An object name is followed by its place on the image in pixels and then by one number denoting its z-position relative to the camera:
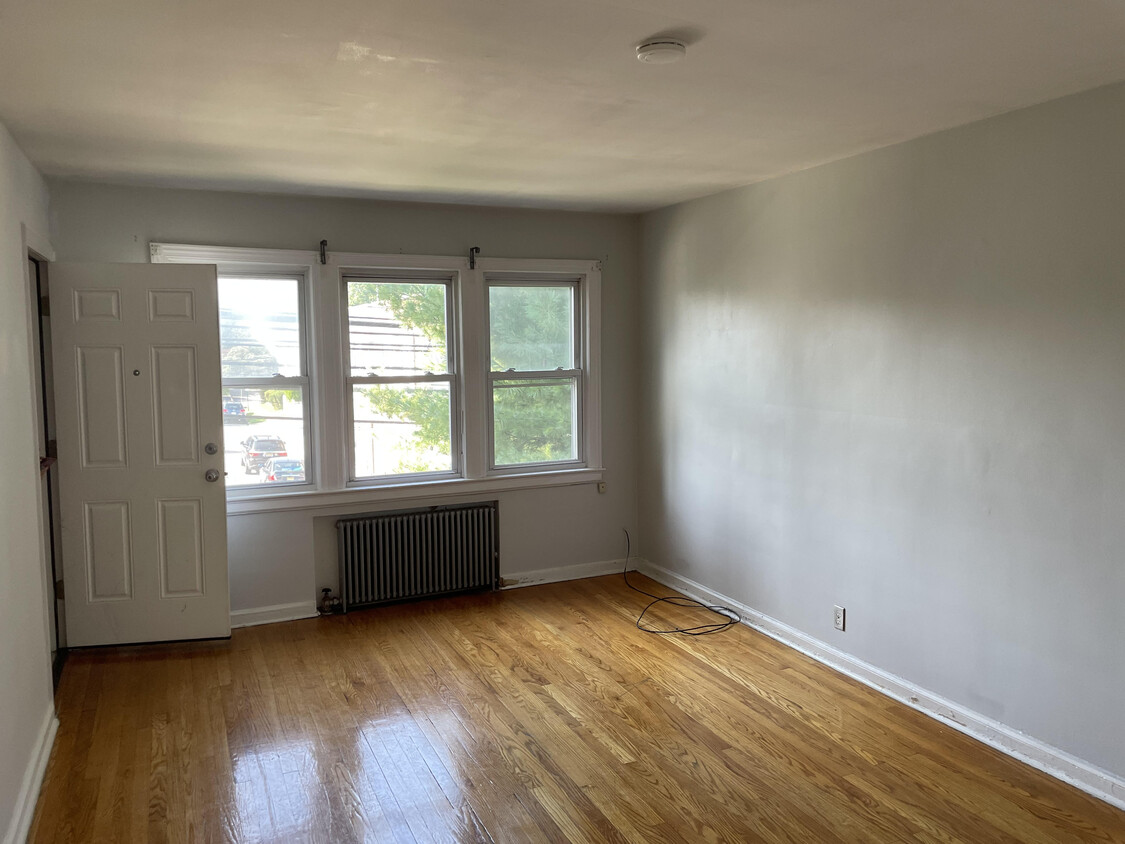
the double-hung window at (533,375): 5.21
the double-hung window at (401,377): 4.84
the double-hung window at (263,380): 4.53
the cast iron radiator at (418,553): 4.79
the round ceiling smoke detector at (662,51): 2.16
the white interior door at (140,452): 3.98
